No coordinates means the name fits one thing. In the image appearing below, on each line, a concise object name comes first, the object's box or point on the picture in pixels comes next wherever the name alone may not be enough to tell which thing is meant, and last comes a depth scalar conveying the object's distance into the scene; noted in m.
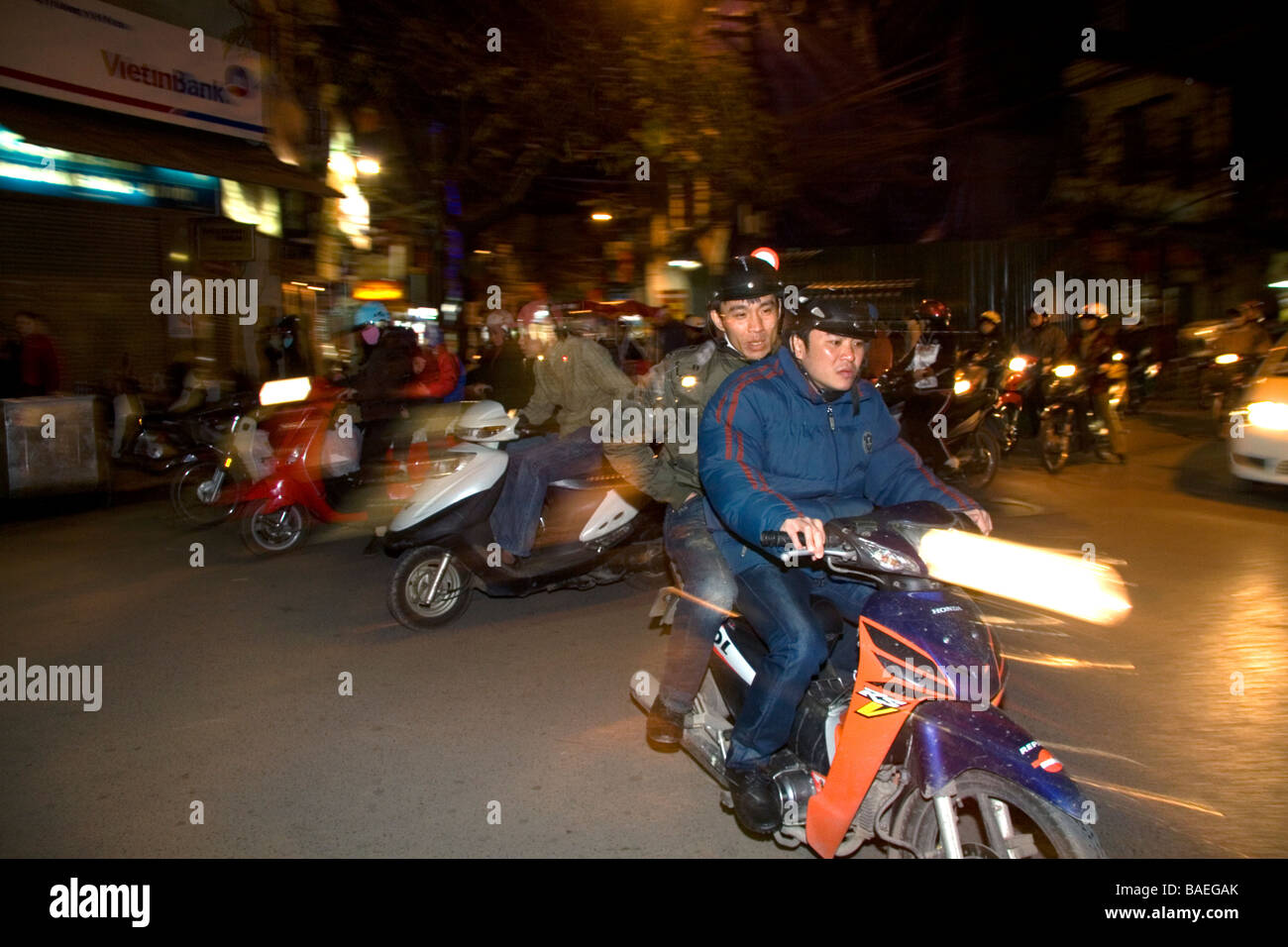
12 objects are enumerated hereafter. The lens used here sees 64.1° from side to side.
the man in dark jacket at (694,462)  3.78
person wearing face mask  8.71
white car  9.04
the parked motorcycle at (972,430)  10.59
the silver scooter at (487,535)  6.20
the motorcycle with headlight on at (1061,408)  11.38
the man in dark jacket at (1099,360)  11.69
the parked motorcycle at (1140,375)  16.81
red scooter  8.05
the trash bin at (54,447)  9.95
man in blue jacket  3.27
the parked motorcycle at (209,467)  8.92
